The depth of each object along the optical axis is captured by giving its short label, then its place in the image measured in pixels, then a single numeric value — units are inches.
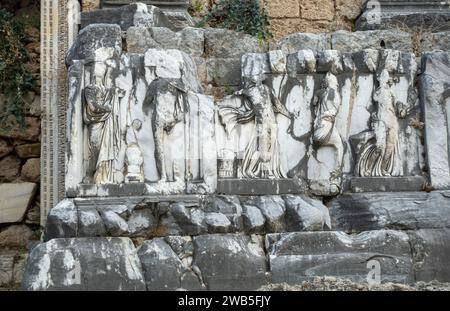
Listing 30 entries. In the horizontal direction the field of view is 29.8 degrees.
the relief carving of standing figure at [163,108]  274.5
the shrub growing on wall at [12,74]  350.3
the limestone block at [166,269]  254.2
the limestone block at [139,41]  293.6
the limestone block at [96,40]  287.1
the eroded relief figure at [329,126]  285.1
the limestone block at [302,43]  303.7
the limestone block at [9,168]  357.1
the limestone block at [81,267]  248.5
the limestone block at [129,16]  304.7
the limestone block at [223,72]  296.0
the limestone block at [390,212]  278.4
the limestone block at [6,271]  343.3
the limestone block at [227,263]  255.9
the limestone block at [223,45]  300.7
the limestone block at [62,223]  261.1
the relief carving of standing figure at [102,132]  273.1
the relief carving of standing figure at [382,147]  287.4
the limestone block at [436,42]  311.3
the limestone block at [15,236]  351.3
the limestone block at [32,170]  354.3
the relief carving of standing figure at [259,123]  282.4
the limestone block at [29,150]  357.1
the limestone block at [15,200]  350.3
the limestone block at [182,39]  295.9
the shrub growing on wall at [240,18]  327.0
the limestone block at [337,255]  259.3
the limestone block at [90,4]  337.7
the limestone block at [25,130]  354.6
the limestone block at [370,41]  307.0
